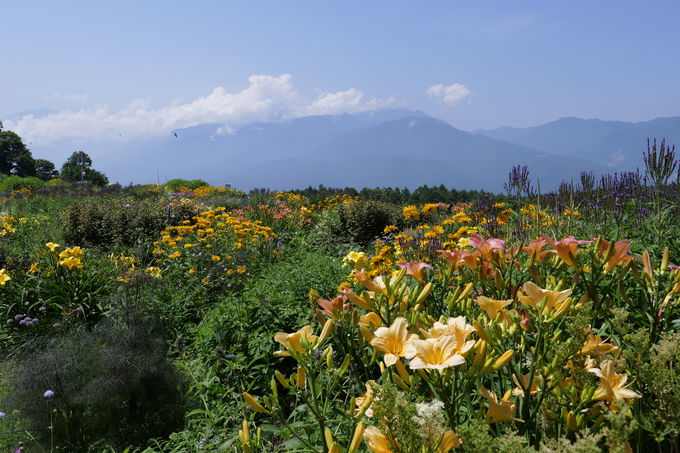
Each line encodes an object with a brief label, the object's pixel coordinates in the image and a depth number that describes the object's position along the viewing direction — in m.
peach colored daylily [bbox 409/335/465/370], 0.90
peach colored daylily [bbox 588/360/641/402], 0.90
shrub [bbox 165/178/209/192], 19.16
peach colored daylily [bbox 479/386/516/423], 0.90
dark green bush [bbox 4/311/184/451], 2.61
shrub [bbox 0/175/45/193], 17.80
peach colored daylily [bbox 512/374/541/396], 1.02
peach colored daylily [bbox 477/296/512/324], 1.06
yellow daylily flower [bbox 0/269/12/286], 4.02
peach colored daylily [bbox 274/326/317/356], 1.06
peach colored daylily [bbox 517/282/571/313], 1.00
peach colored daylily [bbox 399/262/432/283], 1.41
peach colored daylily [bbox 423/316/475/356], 0.90
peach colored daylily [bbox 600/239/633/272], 1.21
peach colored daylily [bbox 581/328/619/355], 1.01
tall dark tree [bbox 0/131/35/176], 38.44
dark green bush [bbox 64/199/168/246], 7.58
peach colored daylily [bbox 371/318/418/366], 1.01
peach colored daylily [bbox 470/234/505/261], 1.41
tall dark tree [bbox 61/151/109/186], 30.72
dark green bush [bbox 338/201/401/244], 9.04
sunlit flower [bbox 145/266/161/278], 4.68
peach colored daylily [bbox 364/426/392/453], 0.82
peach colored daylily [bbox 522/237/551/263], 1.32
